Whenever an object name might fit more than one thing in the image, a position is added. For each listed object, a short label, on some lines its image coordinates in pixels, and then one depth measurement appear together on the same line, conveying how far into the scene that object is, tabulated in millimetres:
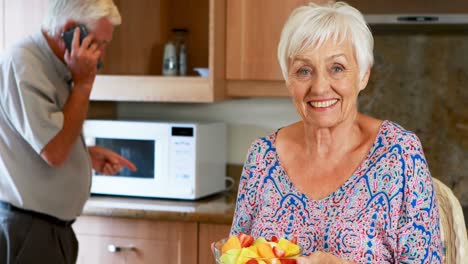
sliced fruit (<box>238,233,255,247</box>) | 1943
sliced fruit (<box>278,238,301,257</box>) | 1875
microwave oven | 3217
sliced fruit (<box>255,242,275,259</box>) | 1847
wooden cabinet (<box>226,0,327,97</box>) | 3152
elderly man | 2711
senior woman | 2102
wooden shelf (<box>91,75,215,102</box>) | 3143
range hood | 3034
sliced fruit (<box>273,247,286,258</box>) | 1849
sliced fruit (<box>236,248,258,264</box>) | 1829
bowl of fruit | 1833
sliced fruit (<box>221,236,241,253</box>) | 1897
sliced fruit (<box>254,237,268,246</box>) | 1950
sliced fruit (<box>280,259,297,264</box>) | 1833
